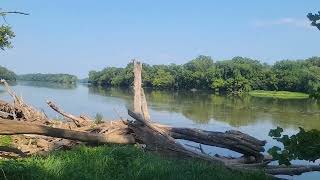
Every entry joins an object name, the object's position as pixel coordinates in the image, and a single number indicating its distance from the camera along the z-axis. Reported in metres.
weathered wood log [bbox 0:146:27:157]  4.41
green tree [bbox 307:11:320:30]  3.48
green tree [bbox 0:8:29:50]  16.53
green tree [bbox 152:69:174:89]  75.12
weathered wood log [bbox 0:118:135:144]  5.23
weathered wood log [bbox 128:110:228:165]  6.53
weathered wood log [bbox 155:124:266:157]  6.96
